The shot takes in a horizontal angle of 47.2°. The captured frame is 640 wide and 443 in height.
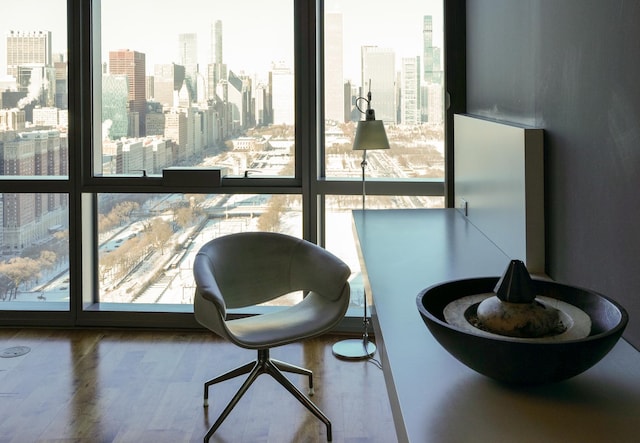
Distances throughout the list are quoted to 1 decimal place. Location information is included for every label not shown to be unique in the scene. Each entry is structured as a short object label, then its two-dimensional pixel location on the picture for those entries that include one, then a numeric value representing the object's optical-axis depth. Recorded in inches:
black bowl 49.6
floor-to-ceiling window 181.3
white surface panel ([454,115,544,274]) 99.5
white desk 49.0
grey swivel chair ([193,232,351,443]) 125.5
